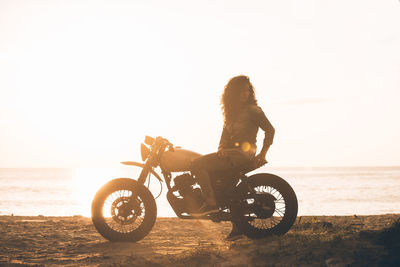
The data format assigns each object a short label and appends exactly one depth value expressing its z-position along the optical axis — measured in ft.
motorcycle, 44.45
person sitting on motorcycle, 43.24
